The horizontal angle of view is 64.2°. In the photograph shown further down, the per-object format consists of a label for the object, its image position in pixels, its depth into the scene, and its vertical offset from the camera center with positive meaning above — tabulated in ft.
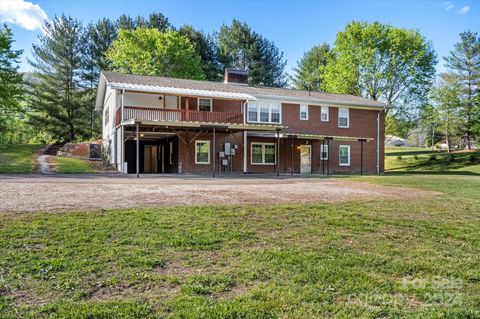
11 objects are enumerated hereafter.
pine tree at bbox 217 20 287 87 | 151.74 +41.87
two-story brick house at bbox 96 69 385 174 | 70.74 +5.50
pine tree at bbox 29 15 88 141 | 120.06 +23.65
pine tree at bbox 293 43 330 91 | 167.32 +38.79
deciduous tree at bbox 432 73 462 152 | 130.52 +17.35
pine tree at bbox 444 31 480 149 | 130.82 +30.13
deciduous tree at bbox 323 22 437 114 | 118.11 +28.51
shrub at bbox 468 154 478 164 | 109.55 -0.86
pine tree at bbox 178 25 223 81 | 149.89 +42.56
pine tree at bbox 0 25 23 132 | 87.10 +19.64
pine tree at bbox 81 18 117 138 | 128.88 +33.65
